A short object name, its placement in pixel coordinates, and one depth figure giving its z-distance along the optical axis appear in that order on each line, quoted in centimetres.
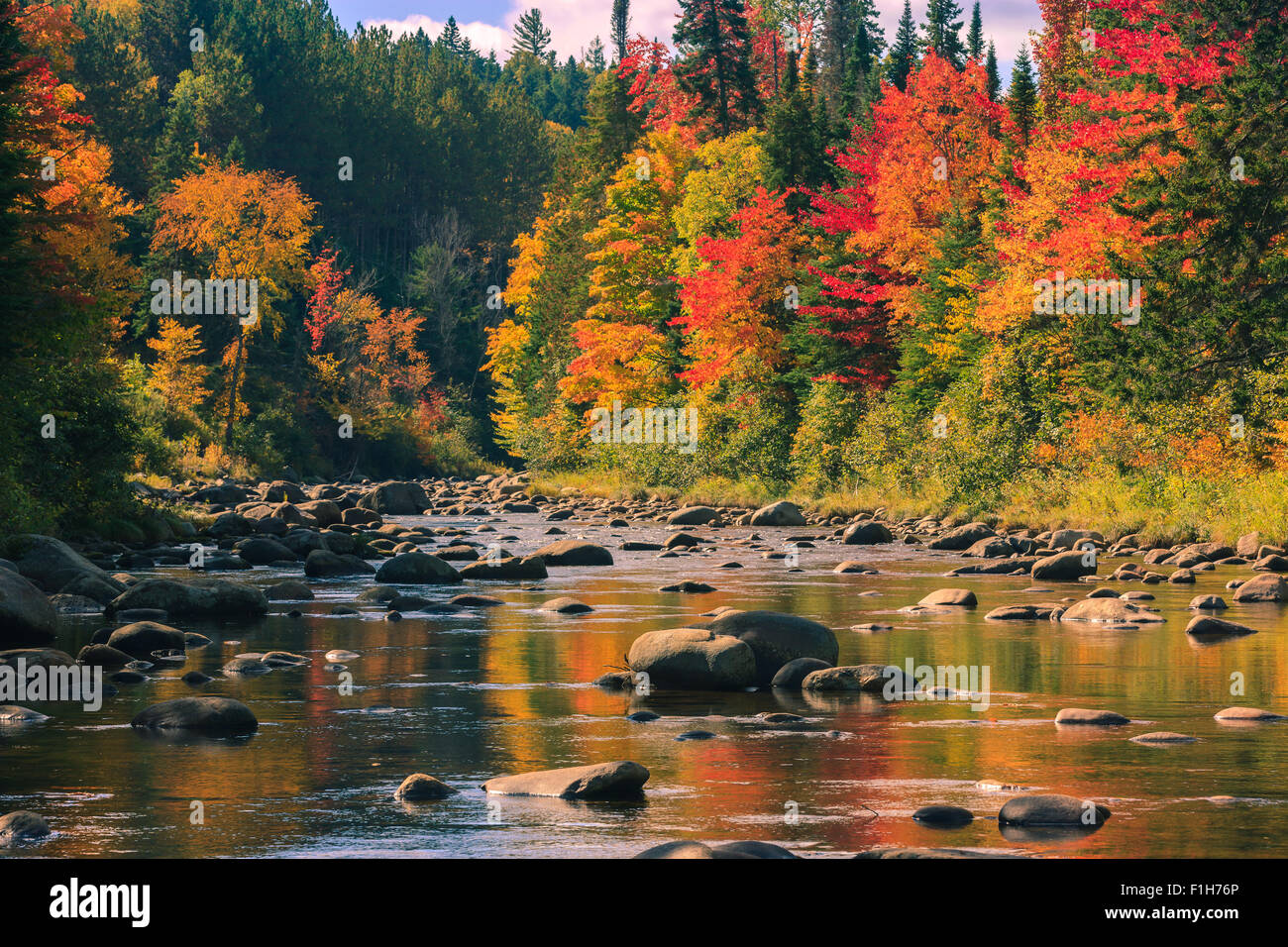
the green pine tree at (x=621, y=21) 11580
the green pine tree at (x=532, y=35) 15575
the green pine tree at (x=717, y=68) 6056
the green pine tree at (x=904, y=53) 6575
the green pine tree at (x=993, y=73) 5762
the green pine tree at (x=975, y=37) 7206
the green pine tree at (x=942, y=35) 6794
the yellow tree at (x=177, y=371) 5738
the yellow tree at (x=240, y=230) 5728
